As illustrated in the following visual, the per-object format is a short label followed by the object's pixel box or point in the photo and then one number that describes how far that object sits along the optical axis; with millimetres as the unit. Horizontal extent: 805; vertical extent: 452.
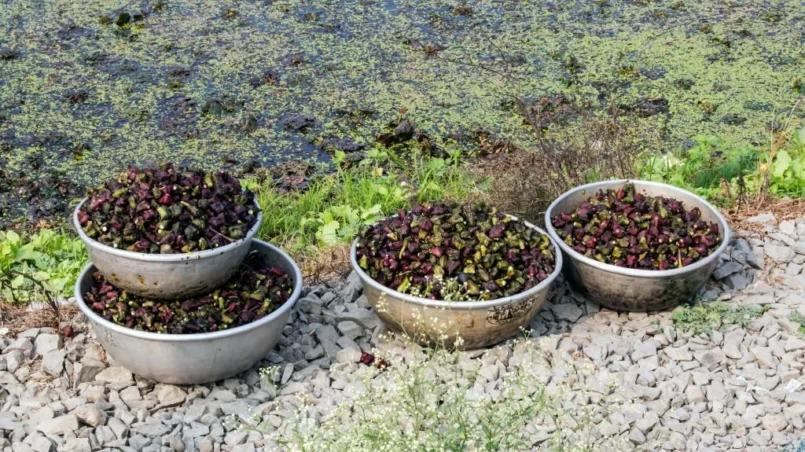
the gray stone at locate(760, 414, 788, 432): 3770
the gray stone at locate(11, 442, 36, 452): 3645
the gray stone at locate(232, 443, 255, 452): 3641
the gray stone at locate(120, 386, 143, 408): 3887
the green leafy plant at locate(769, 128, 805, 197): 5309
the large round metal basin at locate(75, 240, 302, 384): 3742
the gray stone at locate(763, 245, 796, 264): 4715
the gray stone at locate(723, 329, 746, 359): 4121
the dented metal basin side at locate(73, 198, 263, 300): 3730
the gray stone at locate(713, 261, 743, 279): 4594
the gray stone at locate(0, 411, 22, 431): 3752
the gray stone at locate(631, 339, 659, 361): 4133
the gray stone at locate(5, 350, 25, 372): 4066
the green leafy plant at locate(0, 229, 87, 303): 4605
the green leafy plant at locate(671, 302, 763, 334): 4281
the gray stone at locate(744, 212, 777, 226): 4984
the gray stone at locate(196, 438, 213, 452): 3672
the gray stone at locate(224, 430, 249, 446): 3682
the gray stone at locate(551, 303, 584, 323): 4398
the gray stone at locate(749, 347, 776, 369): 4066
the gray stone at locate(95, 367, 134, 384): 3977
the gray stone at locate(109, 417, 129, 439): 3717
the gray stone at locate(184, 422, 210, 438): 3736
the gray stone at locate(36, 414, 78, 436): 3707
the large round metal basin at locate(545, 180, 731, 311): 4191
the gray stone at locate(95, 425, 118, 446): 3689
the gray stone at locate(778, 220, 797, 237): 4883
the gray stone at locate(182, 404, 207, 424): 3803
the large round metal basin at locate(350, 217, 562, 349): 3912
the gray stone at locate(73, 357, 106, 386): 3982
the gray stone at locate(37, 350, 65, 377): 4012
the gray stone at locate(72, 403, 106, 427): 3744
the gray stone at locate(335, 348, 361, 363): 4129
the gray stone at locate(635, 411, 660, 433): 3746
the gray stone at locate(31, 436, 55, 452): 3633
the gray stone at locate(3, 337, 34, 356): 4148
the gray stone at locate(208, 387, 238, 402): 3920
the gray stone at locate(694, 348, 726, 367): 4094
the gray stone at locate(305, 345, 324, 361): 4172
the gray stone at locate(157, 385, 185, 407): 3881
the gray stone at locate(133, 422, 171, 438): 3730
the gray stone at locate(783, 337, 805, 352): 4145
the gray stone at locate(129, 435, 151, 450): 3682
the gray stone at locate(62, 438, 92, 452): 3639
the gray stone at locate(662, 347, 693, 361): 4109
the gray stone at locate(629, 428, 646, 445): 3698
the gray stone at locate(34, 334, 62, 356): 4137
